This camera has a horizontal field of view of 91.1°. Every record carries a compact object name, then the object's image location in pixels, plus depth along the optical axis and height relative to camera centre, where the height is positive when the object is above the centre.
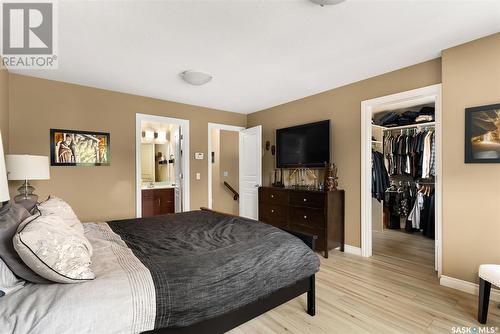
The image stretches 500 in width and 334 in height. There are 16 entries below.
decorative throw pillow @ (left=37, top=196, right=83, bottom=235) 1.70 -0.32
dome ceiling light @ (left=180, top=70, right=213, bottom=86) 2.97 +1.11
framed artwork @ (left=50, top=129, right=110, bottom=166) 3.34 +0.26
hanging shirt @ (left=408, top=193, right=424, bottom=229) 4.21 -0.80
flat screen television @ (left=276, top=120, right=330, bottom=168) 3.68 +0.33
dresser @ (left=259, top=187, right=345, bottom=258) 3.34 -0.69
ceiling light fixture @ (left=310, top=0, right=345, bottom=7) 1.71 +1.15
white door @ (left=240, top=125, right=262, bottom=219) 4.64 -0.08
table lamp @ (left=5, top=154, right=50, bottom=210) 2.55 -0.04
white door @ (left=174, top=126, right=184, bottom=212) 4.53 -0.09
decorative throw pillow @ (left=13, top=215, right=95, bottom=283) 1.12 -0.42
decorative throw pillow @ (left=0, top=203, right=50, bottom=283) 1.18 -0.44
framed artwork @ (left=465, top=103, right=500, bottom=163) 2.20 +0.29
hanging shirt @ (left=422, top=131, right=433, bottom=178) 4.00 +0.18
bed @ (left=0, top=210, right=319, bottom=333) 1.07 -0.63
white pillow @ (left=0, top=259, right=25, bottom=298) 1.13 -0.55
